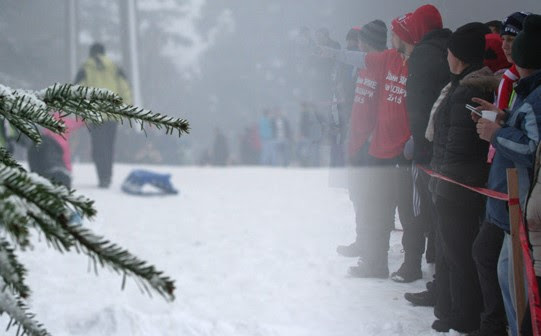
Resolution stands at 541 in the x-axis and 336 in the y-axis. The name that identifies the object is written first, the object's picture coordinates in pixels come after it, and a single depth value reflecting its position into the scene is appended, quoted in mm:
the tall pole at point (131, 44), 18094
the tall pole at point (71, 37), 19031
